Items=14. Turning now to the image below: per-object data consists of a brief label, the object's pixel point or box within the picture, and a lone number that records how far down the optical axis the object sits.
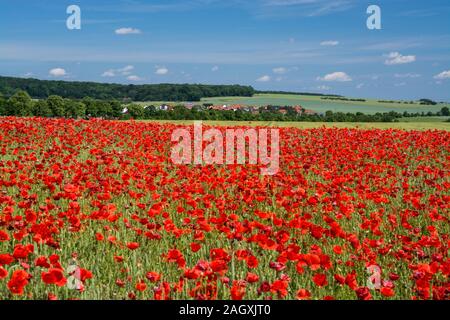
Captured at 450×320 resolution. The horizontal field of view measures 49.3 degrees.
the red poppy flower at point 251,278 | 3.73
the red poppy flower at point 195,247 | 4.20
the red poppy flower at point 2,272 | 3.66
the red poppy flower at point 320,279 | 3.72
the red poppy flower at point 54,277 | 3.59
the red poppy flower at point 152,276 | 3.71
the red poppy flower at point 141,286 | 3.56
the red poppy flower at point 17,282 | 3.38
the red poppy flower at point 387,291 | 3.64
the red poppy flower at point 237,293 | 3.26
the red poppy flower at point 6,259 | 3.89
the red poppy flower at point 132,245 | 4.47
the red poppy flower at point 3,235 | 4.42
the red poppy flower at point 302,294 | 3.43
